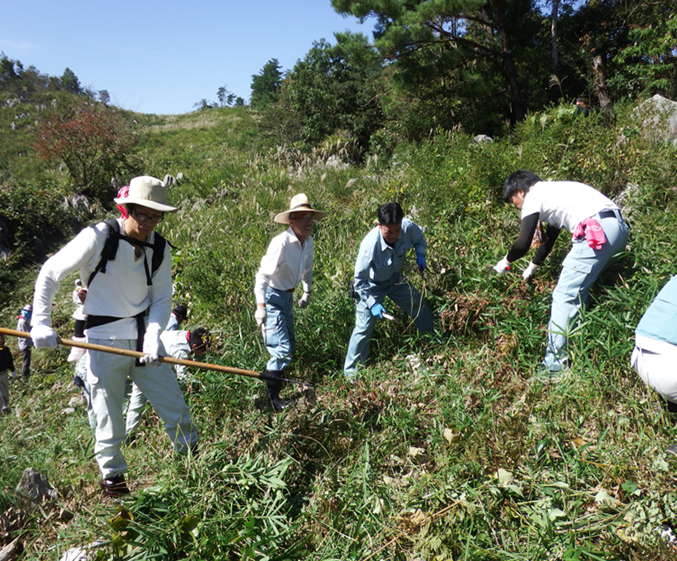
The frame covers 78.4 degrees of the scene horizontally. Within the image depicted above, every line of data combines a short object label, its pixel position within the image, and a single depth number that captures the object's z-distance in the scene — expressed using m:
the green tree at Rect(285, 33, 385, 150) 12.05
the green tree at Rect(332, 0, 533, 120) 8.13
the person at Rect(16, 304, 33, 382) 6.45
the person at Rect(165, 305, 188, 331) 4.84
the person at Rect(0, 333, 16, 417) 5.67
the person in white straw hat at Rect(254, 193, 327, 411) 3.68
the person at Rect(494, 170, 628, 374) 3.03
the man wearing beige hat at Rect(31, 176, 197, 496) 2.47
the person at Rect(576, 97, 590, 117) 6.21
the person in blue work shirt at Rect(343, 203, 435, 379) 3.64
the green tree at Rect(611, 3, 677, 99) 8.62
